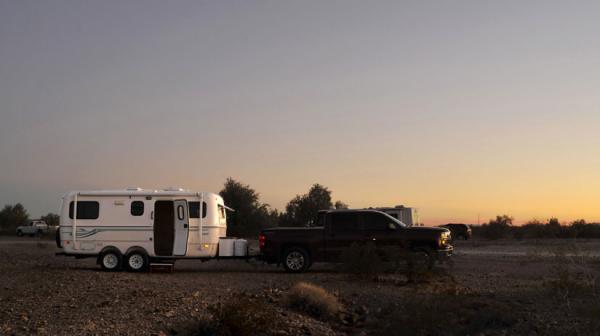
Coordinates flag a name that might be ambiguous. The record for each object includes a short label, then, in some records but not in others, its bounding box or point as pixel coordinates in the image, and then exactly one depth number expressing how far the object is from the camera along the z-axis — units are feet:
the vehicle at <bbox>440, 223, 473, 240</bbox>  184.34
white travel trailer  72.43
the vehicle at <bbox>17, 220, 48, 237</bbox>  232.12
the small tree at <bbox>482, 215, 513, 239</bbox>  196.70
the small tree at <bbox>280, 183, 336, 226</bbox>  193.36
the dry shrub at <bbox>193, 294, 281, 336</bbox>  35.14
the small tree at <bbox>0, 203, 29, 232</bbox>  307.64
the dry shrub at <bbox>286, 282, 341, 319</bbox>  44.42
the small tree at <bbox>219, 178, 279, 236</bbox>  177.17
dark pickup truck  69.36
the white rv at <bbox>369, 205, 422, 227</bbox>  110.63
